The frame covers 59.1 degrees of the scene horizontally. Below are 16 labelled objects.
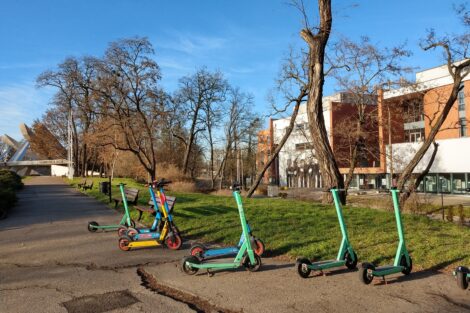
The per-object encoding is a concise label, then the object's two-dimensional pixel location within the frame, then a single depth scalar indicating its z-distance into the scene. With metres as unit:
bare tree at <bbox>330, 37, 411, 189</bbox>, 22.78
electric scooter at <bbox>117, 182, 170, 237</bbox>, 8.34
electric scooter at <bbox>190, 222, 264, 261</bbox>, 6.21
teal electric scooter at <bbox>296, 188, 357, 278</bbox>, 5.57
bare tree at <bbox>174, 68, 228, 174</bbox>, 44.75
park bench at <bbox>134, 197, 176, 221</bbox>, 9.29
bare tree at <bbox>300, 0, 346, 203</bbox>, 13.35
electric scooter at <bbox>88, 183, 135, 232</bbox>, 10.30
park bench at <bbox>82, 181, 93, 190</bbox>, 28.00
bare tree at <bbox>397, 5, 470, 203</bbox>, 16.84
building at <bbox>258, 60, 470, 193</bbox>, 27.02
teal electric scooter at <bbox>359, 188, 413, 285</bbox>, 5.17
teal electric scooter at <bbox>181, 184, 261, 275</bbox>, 5.86
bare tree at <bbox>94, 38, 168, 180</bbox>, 31.48
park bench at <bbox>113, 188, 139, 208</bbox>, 13.48
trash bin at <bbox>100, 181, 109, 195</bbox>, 18.44
